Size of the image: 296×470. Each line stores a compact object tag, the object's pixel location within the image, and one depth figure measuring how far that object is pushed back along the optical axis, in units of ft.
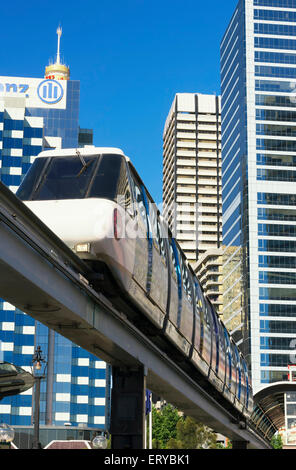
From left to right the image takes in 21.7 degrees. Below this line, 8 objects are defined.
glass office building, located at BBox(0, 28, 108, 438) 370.73
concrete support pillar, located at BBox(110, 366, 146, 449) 60.23
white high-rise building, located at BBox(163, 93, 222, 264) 635.25
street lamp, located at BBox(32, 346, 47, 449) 98.55
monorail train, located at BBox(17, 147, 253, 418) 45.52
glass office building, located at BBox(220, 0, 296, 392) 431.02
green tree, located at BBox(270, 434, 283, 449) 327.55
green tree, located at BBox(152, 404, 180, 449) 288.30
